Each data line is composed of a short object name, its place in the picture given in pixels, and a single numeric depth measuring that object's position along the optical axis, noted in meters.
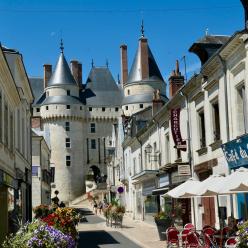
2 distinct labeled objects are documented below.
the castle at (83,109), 79.12
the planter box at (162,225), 17.77
